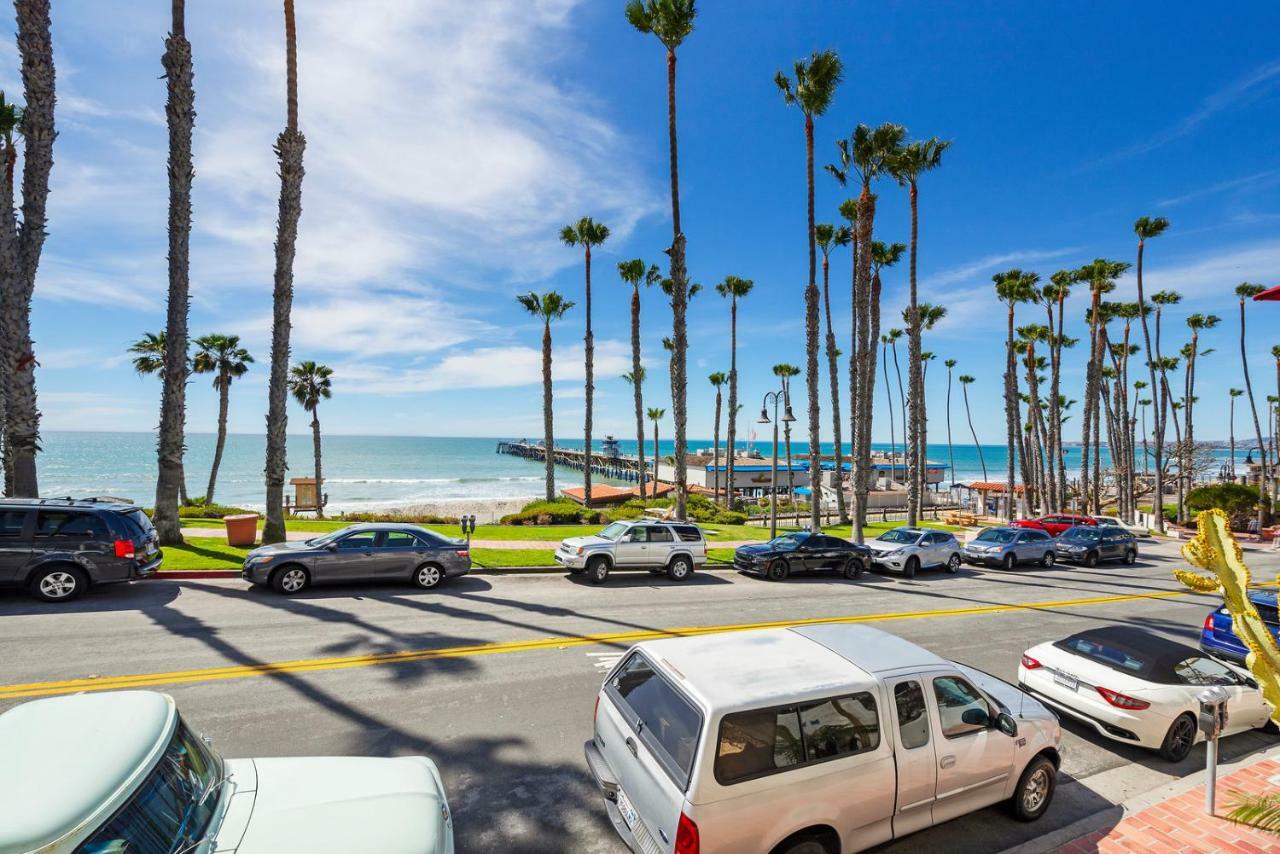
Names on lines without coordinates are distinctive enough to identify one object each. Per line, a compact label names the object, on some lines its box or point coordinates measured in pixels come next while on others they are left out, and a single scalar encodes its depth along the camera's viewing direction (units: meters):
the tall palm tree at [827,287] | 32.00
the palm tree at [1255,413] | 38.56
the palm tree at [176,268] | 15.51
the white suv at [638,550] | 15.55
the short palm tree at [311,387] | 43.09
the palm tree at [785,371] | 63.81
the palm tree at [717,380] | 61.94
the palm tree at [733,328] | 47.16
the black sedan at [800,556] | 17.39
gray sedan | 12.48
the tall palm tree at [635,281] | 38.66
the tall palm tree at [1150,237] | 37.47
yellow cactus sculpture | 2.62
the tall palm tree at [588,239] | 35.59
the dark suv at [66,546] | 10.80
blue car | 9.84
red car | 30.23
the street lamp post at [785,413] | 22.38
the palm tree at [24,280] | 14.23
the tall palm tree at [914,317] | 28.22
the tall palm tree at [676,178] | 23.12
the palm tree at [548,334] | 35.22
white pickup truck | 4.14
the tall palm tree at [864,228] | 24.47
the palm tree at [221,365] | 35.06
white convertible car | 6.89
